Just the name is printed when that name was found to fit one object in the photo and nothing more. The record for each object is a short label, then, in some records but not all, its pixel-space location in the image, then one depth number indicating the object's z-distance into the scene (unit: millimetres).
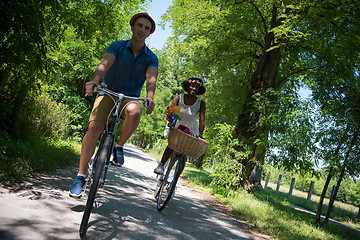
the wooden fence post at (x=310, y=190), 18438
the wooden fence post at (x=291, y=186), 19591
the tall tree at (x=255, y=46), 8430
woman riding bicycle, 5367
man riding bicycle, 3453
